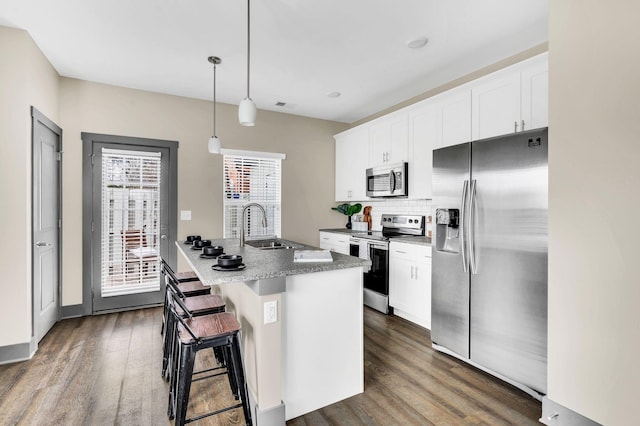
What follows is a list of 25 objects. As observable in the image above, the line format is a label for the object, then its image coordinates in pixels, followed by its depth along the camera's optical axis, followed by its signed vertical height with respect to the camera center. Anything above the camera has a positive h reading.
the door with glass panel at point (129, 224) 3.99 -0.17
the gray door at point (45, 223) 3.03 -0.13
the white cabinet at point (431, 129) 3.38 +0.92
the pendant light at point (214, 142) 3.32 +0.76
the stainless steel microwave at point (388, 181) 4.08 +0.41
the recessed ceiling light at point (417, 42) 2.88 +1.52
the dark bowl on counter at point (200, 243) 3.09 -0.31
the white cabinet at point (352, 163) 4.90 +0.77
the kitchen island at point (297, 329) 1.87 -0.74
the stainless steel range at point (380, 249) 3.99 -0.49
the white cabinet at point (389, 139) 4.14 +0.97
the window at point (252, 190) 4.71 +0.32
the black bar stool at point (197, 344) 1.72 -0.72
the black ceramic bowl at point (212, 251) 2.47 -0.30
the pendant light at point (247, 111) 2.31 +0.71
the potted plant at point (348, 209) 5.23 +0.04
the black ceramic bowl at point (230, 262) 1.90 -0.30
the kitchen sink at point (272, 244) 3.16 -0.34
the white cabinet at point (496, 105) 2.89 +1.00
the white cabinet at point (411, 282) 3.41 -0.77
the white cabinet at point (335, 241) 4.72 -0.45
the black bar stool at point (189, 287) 2.45 -0.62
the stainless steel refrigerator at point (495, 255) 2.20 -0.33
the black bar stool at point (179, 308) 2.11 -0.64
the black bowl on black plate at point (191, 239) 3.49 -0.30
